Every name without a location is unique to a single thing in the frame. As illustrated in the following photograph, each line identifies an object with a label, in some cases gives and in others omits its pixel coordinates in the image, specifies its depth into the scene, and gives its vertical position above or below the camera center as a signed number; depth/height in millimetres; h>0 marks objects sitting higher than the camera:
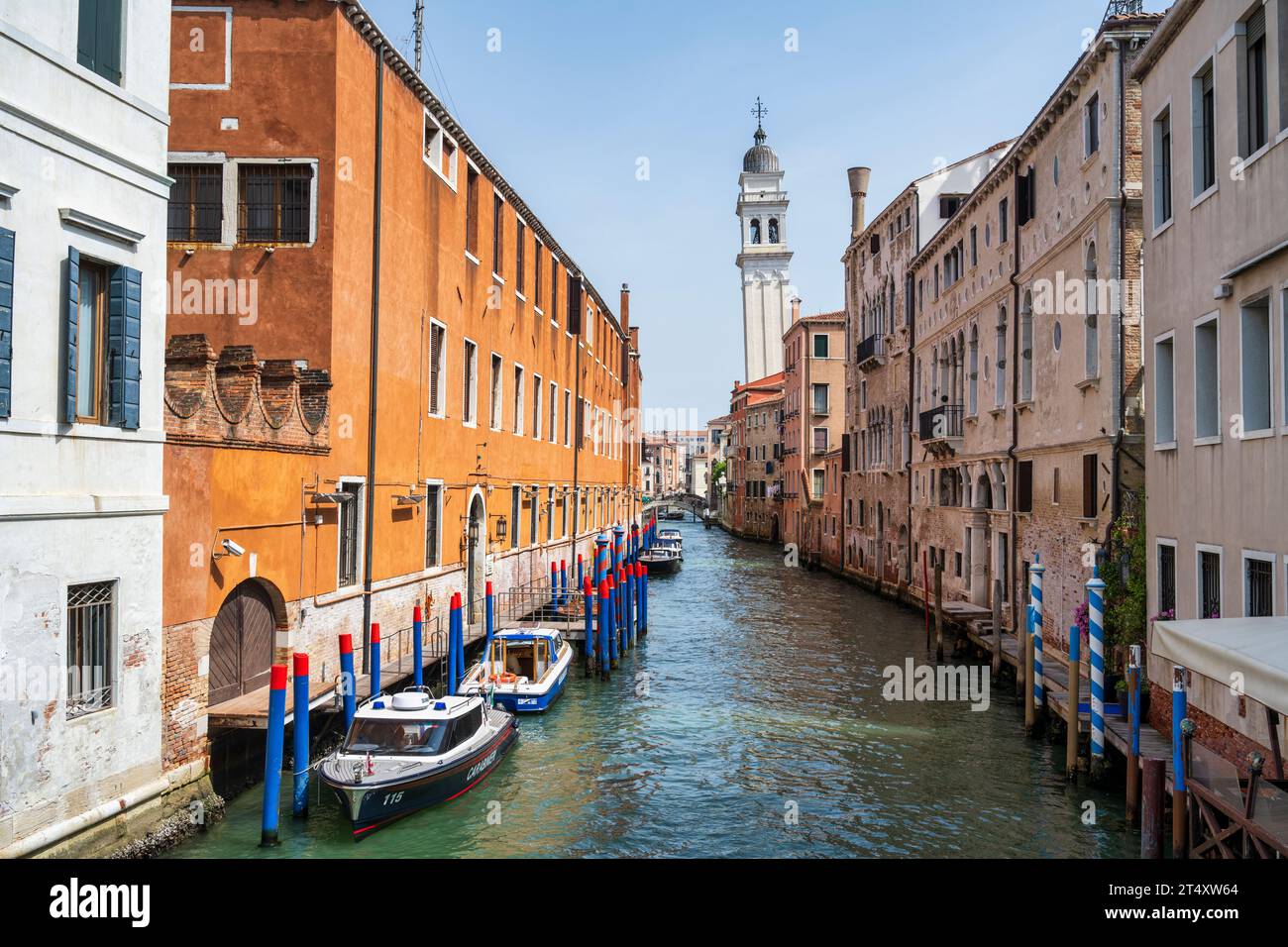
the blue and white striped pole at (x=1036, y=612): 14570 -1740
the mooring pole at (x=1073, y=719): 12219 -2750
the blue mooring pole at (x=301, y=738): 9992 -2489
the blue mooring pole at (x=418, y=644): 14547 -2196
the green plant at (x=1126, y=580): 12906 -1179
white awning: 6184 -1066
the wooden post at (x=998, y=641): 18078 -2648
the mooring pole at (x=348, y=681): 12281 -2304
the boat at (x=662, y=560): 43500 -2923
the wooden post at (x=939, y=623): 21250 -2772
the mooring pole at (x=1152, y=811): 8805 -2782
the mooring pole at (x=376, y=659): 13219 -2188
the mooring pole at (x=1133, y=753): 10500 -2719
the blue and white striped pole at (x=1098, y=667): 11891 -2048
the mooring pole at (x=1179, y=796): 8594 -2603
